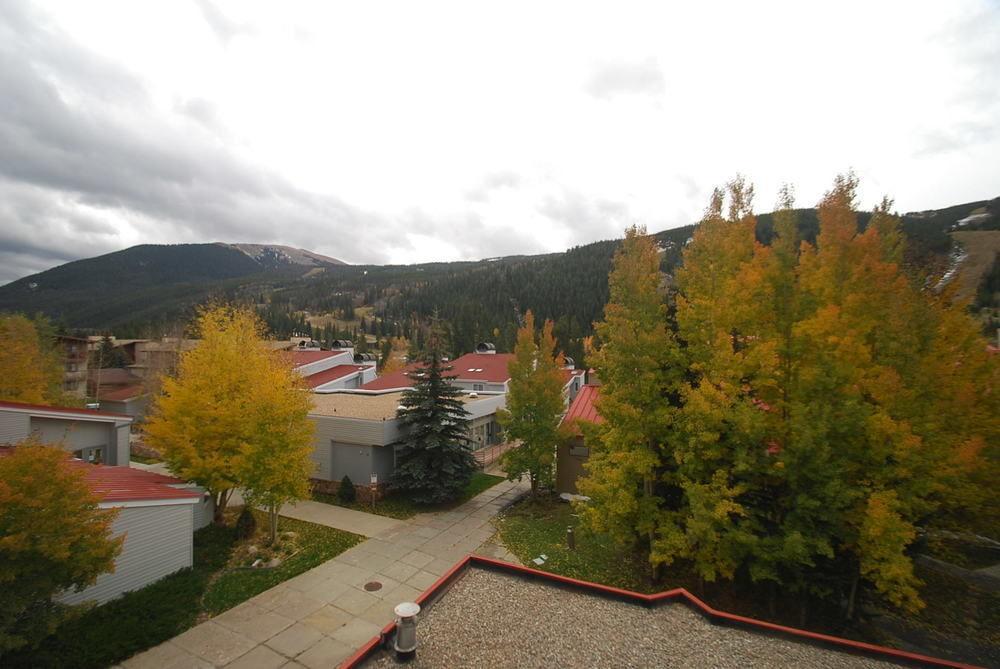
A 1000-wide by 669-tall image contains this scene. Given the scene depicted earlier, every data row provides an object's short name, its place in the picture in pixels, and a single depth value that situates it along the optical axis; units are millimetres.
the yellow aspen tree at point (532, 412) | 20625
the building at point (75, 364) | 51422
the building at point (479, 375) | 38969
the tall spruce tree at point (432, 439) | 20875
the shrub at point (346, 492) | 21203
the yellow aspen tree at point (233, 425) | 15062
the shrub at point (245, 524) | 16656
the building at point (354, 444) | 21672
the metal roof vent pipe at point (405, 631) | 7953
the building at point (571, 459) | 22109
